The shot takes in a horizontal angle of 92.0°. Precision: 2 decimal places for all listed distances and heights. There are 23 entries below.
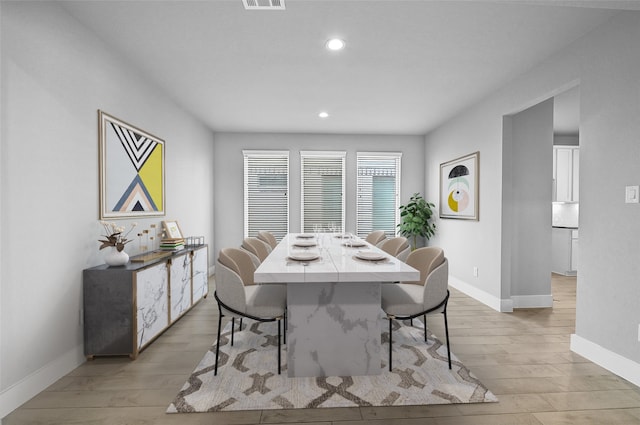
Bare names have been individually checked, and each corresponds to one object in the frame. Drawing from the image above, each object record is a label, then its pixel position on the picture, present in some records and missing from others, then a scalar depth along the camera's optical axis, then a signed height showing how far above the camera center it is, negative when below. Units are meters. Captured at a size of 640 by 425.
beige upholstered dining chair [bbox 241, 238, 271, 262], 3.42 -0.43
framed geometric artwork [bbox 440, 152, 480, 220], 4.29 +0.34
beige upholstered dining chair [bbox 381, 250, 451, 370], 2.25 -0.69
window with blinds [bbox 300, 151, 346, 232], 6.09 +0.41
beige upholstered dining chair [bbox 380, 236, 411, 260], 3.30 -0.41
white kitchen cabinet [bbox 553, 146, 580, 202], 5.82 +0.69
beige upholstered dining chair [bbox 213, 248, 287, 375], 2.18 -0.67
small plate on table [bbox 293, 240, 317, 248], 3.05 -0.35
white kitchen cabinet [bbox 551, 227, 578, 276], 5.67 -0.77
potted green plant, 5.65 -0.19
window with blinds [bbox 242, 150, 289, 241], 6.03 +0.30
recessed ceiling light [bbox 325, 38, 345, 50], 2.65 +1.45
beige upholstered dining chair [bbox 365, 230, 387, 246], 4.14 -0.39
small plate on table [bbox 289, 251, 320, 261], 2.27 -0.35
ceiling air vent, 1.86 +1.26
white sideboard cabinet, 2.41 -0.79
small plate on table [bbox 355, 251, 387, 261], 2.30 -0.36
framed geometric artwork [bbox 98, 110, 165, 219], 2.71 +0.39
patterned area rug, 1.95 -1.21
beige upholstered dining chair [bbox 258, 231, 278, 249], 4.39 -0.41
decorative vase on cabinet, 2.54 -0.40
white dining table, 2.16 -0.82
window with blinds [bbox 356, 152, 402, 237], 6.19 +0.31
